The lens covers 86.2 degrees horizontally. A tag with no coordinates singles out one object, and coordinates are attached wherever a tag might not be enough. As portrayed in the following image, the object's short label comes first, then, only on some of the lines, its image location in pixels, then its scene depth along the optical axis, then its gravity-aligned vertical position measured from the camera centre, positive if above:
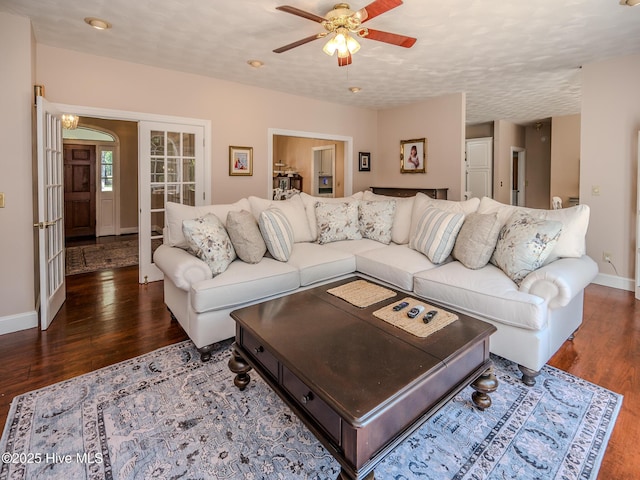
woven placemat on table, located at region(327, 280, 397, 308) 2.10 -0.49
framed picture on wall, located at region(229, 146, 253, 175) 4.73 +0.80
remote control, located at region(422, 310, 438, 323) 1.78 -0.52
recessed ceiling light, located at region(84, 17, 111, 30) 2.84 +1.64
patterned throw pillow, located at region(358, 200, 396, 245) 3.74 -0.02
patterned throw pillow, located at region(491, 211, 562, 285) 2.31 -0.19
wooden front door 7.38 +0.60
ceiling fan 2.42 +1.36
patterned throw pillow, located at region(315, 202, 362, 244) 3.71 -0.05
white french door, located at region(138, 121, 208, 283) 4.14 +0.54
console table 5.31 +0.44
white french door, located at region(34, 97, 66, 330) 2.72 +0.05
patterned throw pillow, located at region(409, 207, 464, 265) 2.91 -0.15
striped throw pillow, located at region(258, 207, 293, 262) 2.98 -0.16
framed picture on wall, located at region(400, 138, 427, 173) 5.71 +1.07
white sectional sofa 2.11 -0.41
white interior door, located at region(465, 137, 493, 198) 7.55 +1.14
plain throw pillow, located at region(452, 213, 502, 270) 2.61 -0.18
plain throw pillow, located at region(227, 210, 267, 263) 2.82 -0.17
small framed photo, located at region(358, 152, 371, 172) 6.31 +1.04
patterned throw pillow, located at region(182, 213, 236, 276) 2.57 -0.20
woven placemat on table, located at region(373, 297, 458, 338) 1.69 -0.54
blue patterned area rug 1.47 -1.06
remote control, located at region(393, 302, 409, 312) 1.95 -0.51
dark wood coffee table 1.19 -0.62
